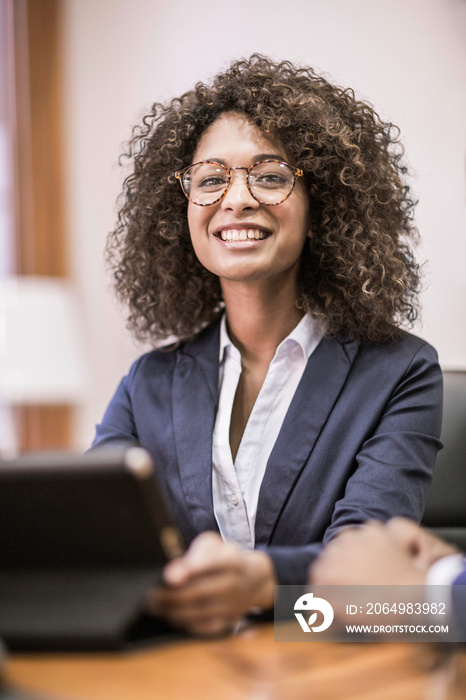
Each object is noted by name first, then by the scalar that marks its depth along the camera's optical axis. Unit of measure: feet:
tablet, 2.08
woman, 4.34
